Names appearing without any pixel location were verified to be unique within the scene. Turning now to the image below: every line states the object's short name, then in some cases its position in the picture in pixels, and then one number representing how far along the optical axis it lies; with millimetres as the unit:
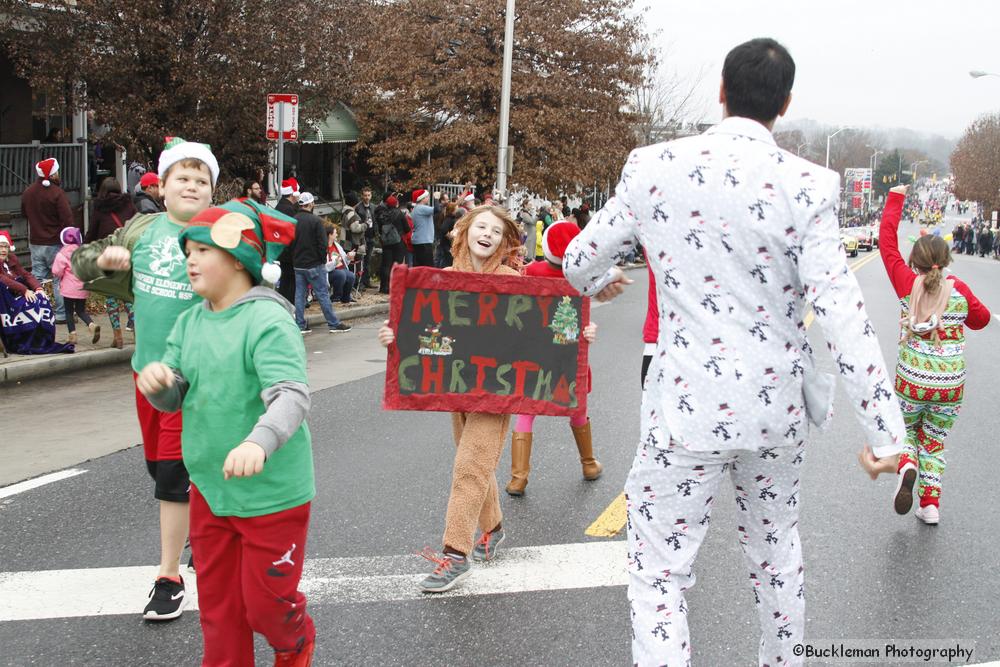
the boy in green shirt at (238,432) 3076
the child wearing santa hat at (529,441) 4930
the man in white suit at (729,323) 2617
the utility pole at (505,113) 22672
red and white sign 13422
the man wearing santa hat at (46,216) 12352
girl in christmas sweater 5477
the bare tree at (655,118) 37625
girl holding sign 4441
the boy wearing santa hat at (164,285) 4004
